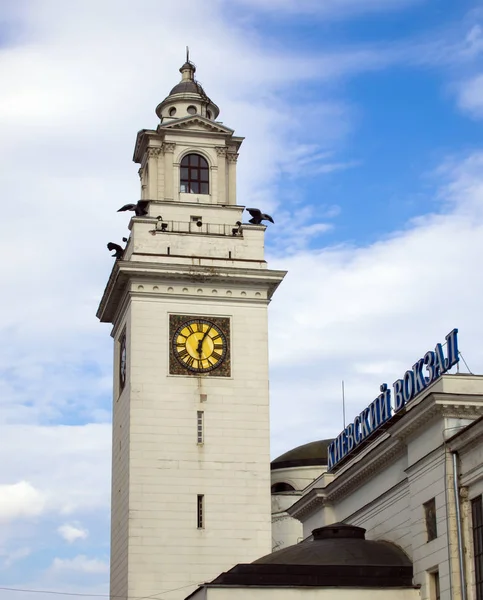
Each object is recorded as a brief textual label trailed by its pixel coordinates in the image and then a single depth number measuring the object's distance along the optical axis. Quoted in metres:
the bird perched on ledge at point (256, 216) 65.12
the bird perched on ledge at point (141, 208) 64.19
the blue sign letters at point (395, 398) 43.60
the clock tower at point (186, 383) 58.34
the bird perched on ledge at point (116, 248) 65.38
